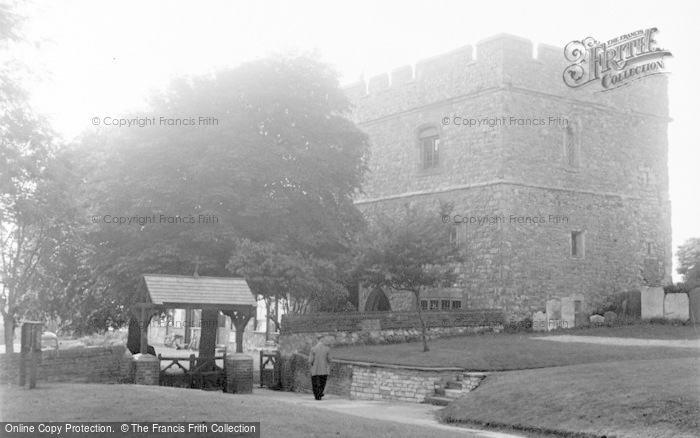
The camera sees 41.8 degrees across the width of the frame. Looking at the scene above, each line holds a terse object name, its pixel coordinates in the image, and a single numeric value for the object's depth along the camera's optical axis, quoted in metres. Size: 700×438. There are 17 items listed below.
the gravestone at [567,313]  33.78
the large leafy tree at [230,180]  27.34
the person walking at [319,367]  22.12
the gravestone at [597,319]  33.56
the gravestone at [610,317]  33.16
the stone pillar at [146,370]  21.98
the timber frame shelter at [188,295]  22.41
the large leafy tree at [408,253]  28.16
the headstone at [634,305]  33.91
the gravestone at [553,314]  33.72
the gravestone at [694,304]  31.27
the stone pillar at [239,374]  23.25
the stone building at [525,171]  34.38
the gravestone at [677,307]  31.56
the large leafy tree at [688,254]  55.69
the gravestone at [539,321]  33.53
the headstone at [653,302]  32.34
